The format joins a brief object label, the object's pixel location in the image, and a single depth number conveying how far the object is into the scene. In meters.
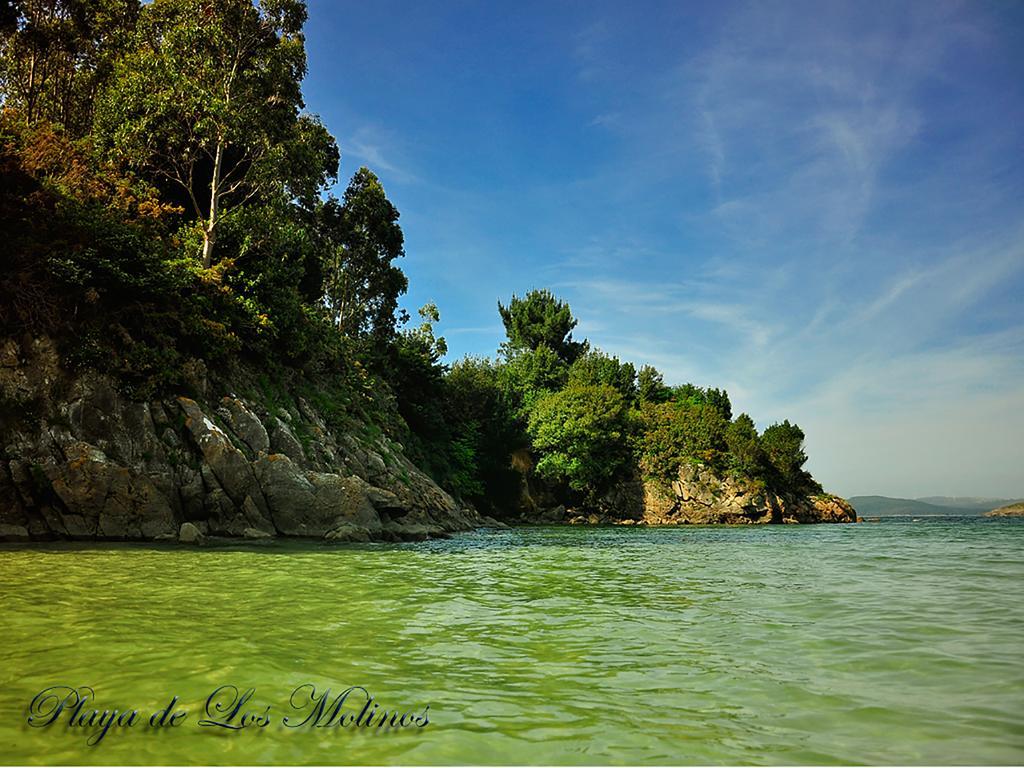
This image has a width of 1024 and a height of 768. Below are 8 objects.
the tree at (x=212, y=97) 24.91
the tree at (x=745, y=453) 52.62
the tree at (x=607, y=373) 64.88
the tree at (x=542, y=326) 76.06
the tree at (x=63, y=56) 28.61
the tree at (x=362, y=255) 40.25
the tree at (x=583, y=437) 52.66
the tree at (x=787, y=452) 56.88
